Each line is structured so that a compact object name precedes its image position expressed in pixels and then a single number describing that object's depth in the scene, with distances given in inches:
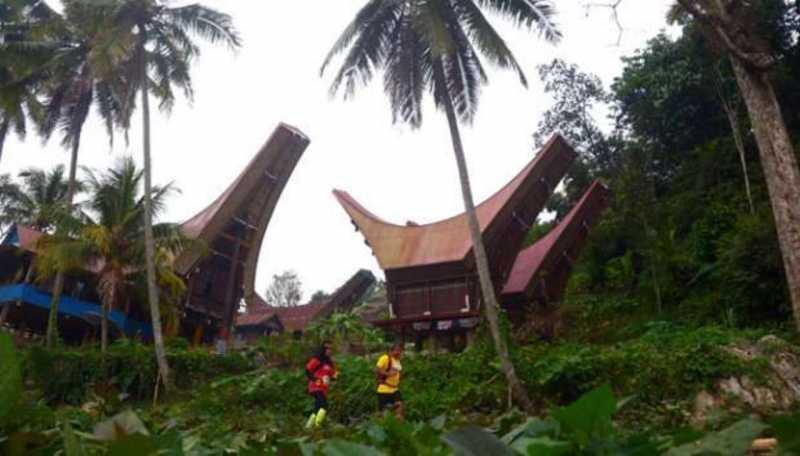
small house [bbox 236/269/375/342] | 951.6
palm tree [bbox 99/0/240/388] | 632.4
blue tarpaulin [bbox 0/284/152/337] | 757.9
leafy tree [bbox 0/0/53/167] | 734.5
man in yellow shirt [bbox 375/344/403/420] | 354.3
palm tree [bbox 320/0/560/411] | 494.9
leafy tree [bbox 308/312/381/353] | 681.6
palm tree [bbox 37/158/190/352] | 679.1
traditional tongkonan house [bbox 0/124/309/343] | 781.3
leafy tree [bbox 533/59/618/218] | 992.2
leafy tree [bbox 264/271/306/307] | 1612.9
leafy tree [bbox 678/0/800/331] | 343.6
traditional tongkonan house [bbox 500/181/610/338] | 755.4
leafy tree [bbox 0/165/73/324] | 966.4
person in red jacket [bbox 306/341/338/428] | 367.6
